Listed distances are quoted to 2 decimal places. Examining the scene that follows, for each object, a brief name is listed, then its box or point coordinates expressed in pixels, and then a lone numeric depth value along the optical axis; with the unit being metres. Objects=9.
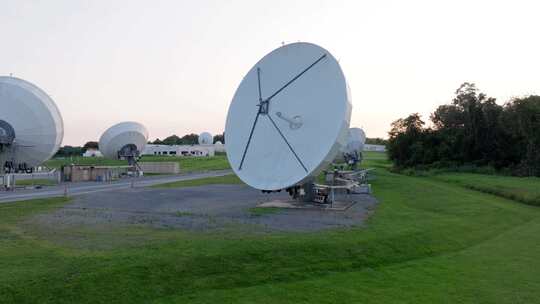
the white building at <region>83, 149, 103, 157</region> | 135.88
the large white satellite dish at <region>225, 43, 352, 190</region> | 20.44
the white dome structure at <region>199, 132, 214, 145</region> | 158.75
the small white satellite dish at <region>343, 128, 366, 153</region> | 49.88
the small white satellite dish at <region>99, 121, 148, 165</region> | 56.75
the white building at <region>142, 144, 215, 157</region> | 137.12
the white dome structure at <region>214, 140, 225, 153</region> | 148.69
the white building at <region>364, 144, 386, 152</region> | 167.75
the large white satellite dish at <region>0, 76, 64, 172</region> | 37.91
